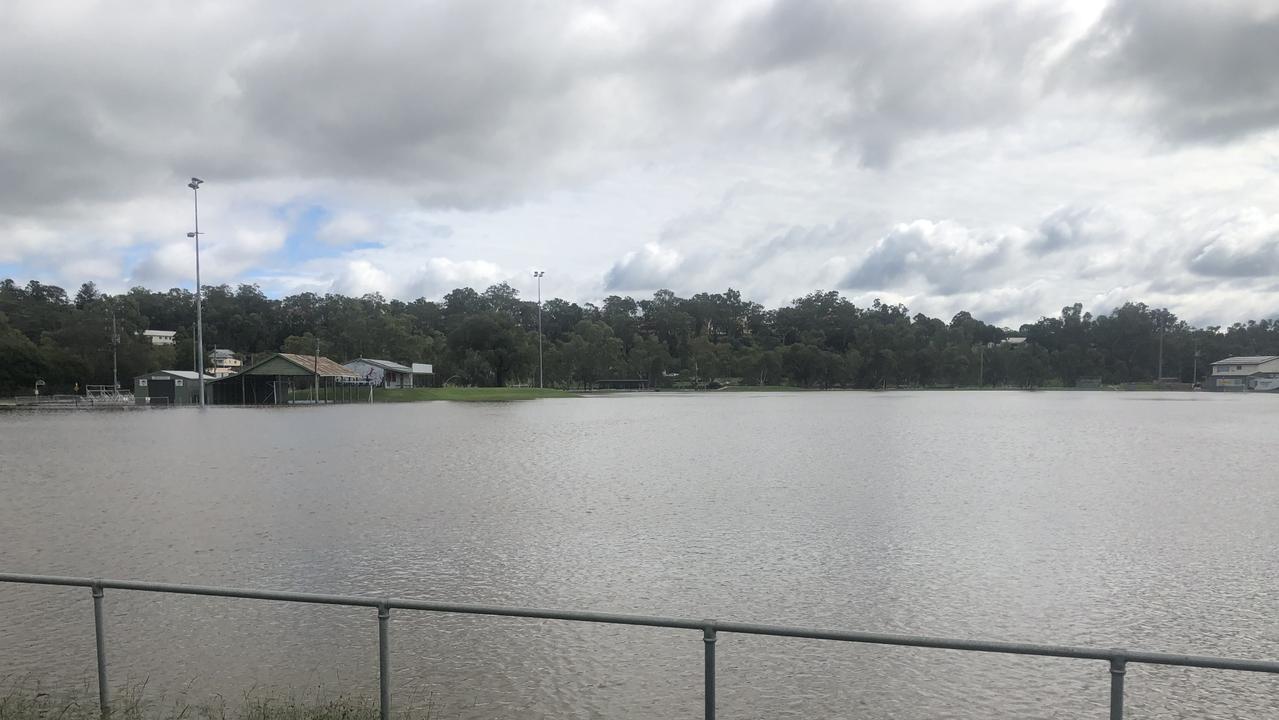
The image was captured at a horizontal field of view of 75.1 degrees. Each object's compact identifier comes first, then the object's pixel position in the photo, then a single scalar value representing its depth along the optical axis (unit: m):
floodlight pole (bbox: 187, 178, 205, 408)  73.94
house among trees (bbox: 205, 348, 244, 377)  143.38
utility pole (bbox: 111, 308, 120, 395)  95.62
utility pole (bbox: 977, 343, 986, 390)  165.75
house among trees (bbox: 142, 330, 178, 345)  171.38
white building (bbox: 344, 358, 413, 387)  104.31
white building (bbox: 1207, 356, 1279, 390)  149.38
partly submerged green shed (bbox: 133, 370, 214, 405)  85.25
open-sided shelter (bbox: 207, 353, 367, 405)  82.81
